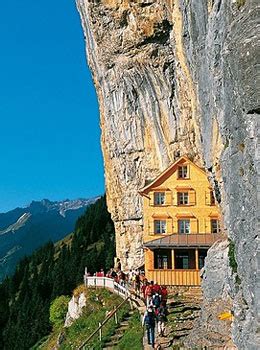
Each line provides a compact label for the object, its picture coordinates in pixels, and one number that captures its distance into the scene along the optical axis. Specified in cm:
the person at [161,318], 2455
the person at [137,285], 3570
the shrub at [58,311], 5250
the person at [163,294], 2793
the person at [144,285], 3331
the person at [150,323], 2262
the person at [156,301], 2463
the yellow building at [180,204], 4616
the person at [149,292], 2613
